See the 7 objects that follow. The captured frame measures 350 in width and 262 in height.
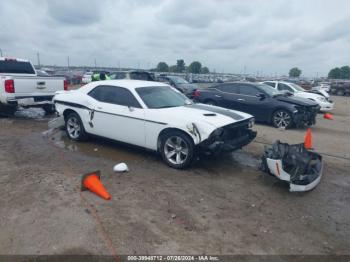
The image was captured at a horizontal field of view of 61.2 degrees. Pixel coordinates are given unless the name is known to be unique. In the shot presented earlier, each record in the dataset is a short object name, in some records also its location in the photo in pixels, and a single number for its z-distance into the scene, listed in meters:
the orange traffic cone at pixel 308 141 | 6.32
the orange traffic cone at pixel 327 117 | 13.31
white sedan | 14.95
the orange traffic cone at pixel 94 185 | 4.31
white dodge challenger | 5.24
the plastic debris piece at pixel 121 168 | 5.29
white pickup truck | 8.68
